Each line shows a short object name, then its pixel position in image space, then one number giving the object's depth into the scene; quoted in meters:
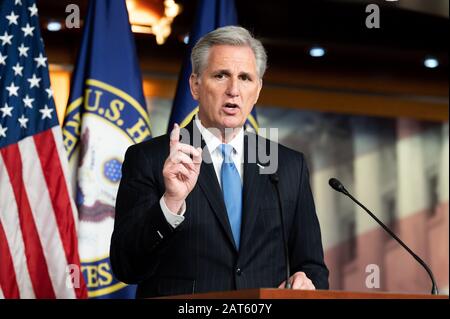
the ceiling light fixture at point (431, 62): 6.07
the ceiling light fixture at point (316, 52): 5.89
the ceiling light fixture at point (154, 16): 5.39
